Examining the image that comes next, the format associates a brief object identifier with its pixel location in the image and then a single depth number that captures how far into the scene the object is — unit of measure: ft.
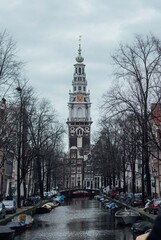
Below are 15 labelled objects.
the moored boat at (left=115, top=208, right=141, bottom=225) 99.96
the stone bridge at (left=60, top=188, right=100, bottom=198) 418.43
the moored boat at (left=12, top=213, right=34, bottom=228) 92.50
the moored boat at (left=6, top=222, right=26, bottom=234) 86.34
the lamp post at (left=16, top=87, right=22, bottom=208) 134.72
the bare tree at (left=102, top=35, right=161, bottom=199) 101.14
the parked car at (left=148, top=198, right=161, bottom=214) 112.02
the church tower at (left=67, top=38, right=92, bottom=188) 561.02
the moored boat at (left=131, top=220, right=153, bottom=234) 73.47
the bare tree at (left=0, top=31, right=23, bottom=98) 87.81
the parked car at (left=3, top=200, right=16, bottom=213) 123.19
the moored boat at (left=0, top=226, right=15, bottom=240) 62.29
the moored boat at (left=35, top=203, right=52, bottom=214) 155.33
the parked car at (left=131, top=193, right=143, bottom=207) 153.79
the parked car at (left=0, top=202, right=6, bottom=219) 103.01
